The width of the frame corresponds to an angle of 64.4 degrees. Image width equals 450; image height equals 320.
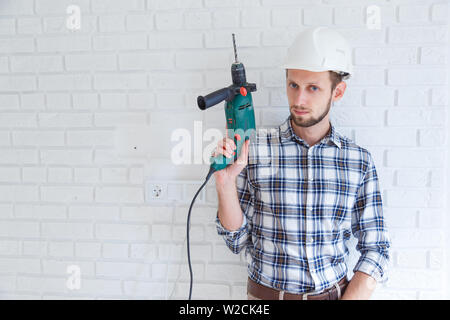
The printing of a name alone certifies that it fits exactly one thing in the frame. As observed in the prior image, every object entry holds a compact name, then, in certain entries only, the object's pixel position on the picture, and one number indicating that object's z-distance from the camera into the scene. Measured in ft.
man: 3.62
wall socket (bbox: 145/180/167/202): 4.45
